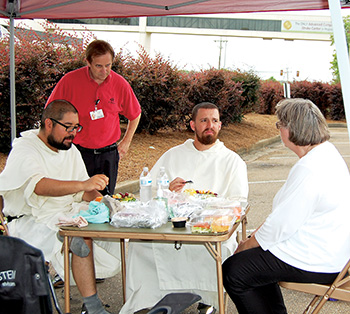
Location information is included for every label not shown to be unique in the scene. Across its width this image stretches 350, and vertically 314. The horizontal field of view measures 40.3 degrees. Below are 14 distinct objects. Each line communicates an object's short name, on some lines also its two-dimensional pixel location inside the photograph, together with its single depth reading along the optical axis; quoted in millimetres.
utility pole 56328
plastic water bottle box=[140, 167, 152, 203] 3717
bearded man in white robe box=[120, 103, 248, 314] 3846
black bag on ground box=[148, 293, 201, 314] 2578
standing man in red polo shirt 5090
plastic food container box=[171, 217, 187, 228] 3076
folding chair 2881
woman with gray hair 2838
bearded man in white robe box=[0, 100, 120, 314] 3523
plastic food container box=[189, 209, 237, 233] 2943
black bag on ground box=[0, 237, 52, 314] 2270
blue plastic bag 3219
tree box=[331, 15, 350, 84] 31562
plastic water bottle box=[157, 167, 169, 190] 3889
